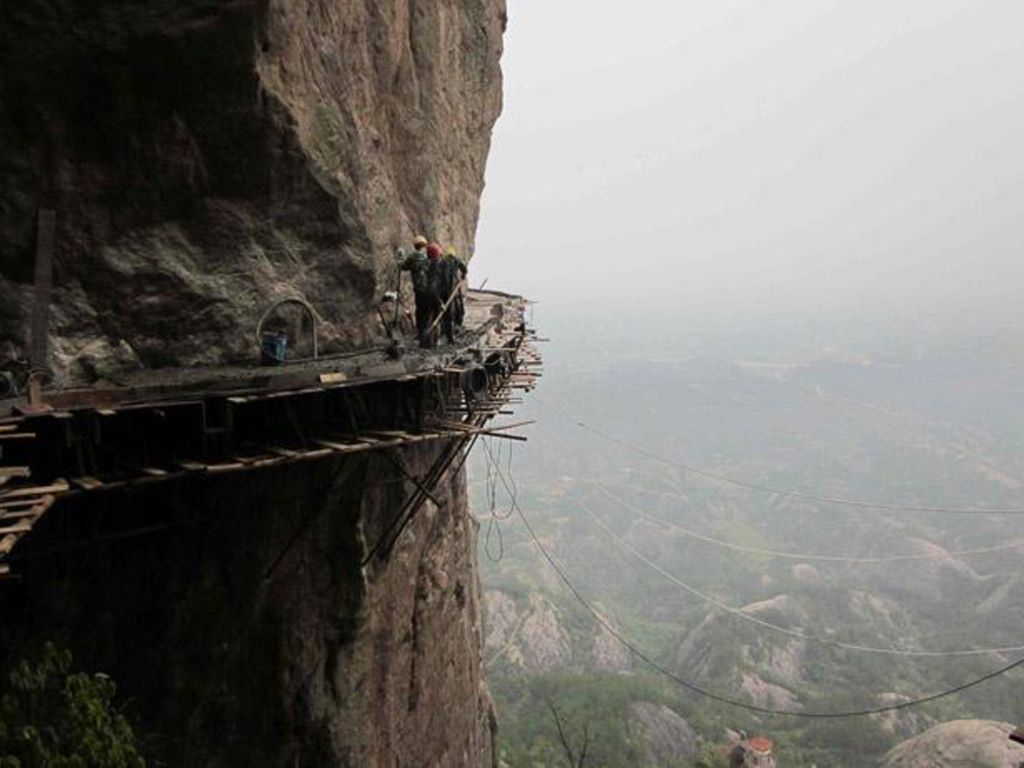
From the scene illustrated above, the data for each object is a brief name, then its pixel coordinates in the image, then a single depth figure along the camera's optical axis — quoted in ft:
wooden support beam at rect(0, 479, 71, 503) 19.27
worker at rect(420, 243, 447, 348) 38.40
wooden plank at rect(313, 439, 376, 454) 26.32
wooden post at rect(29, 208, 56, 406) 24.64
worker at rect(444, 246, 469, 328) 39.32
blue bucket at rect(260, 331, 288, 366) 29.35
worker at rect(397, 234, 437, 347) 38.24
